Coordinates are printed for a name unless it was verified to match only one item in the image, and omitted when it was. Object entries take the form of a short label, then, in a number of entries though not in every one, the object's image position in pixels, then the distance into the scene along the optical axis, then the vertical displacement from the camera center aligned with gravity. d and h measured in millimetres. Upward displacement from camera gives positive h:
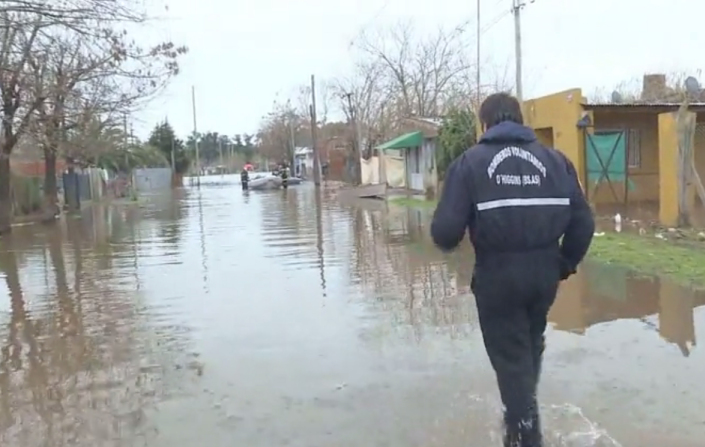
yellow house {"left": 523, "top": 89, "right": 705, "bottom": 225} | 18422 +145
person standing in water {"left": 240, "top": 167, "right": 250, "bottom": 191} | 53375 -1338
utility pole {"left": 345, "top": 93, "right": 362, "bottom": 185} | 50969 +832
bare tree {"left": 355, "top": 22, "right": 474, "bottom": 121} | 47588 +3891
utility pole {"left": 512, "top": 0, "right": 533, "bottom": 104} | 24750 +3237
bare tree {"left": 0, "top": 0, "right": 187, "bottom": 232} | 9948 +1819
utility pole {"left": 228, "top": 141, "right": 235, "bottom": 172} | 129550 +1105
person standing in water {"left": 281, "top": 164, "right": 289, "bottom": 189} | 54822 -1451
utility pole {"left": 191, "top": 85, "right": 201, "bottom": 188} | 71338 +228
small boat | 53062 -1503
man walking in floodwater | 3787 -363
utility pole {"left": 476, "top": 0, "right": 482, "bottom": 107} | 31594 +3767
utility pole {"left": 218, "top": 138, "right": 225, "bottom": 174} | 130712 +2107
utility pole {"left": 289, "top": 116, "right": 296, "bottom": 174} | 79562 +1770
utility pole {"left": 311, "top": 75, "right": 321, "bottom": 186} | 58000 +940
